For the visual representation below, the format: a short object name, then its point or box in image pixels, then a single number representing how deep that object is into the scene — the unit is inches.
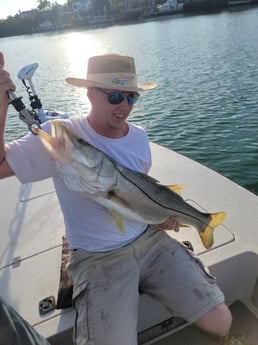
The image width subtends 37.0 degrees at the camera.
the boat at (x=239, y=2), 2743.6
